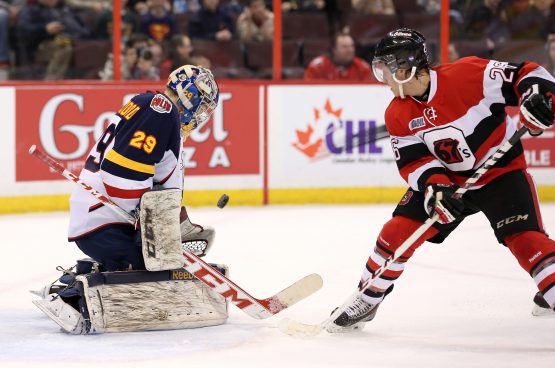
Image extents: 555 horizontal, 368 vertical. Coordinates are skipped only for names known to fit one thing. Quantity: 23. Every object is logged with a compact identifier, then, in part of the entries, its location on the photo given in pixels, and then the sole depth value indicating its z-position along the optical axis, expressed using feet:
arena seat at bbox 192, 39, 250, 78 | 47.50
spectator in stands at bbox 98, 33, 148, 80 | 46.14
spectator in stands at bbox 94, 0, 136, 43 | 45.91
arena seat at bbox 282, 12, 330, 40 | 48.01
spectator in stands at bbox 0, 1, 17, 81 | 44.65
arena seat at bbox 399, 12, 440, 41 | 48.65
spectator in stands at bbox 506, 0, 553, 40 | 48.80
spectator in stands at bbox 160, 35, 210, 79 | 47.09
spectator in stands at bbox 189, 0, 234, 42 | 47.44
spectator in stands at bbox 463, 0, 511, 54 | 48.70
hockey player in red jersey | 23.63
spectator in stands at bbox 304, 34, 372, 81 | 48.34
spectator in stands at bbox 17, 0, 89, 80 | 44.75
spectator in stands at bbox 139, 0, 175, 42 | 46.73
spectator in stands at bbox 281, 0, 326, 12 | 47.96
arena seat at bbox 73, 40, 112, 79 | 45.60
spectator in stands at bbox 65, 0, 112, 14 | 45.27
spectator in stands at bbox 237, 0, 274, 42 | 47.80
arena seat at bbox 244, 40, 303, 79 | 47.93
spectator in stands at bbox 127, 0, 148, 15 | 46.42
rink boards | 46.57
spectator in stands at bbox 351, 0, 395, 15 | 48.32
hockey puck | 27.58
